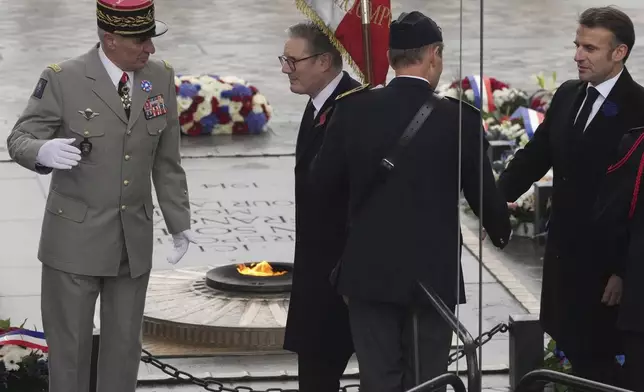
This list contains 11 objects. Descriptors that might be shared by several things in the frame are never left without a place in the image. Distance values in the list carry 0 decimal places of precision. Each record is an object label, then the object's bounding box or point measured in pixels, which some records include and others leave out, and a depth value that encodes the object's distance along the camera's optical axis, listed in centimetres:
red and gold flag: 1227
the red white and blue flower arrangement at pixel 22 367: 1302
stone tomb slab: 1898
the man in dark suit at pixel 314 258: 1160
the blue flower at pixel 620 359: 1305
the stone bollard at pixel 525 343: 1344
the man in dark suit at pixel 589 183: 1161
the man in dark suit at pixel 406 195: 1027
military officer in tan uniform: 1148
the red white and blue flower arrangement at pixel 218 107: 2597
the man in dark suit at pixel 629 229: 1098
